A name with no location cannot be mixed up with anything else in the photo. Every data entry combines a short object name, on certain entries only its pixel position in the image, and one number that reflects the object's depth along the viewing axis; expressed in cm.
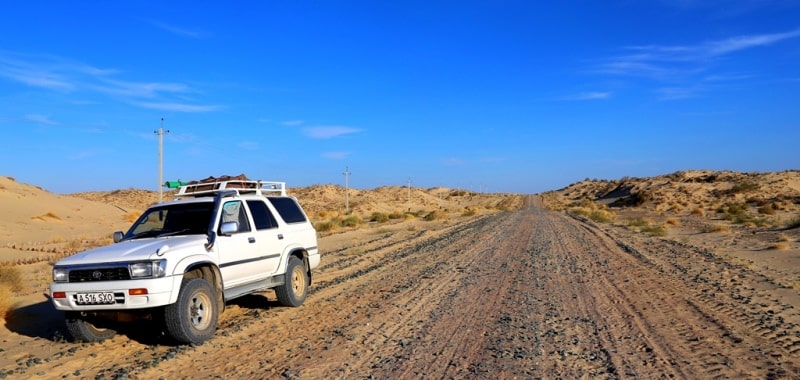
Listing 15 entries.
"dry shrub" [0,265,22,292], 1202
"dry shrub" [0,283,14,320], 956
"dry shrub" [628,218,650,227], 3450
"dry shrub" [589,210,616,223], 4250
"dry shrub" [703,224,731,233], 2839
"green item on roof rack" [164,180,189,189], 1010
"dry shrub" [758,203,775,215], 4450
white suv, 727
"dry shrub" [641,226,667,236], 2728
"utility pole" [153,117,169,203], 2944
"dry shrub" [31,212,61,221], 3918
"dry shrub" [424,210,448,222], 4866
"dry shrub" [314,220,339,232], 3500
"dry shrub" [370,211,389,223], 4812
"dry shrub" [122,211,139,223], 4626
